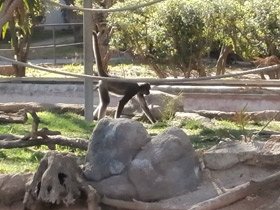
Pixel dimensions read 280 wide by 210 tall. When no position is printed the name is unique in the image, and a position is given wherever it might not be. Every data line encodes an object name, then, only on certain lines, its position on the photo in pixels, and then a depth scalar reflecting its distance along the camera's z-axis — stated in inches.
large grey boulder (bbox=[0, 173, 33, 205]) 476.8
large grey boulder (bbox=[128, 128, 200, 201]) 465.3
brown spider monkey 887.4
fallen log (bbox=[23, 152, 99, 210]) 448.6
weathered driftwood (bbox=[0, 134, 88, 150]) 582.4
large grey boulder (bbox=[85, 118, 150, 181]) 478.3
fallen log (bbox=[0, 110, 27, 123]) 797.6
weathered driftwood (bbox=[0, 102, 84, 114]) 907.6
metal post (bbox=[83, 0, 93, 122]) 811.3
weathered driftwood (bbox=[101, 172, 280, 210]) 440.8
